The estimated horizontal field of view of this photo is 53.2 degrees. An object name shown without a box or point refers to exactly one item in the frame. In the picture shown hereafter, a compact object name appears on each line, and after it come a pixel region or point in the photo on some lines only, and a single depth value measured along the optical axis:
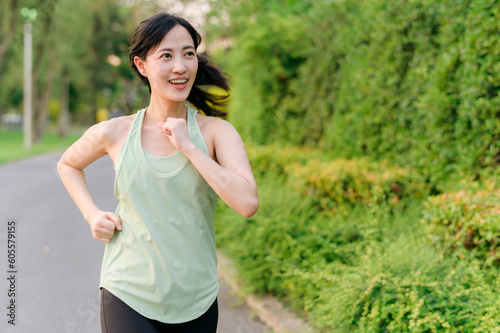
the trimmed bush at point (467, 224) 3.37
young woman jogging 1.90
